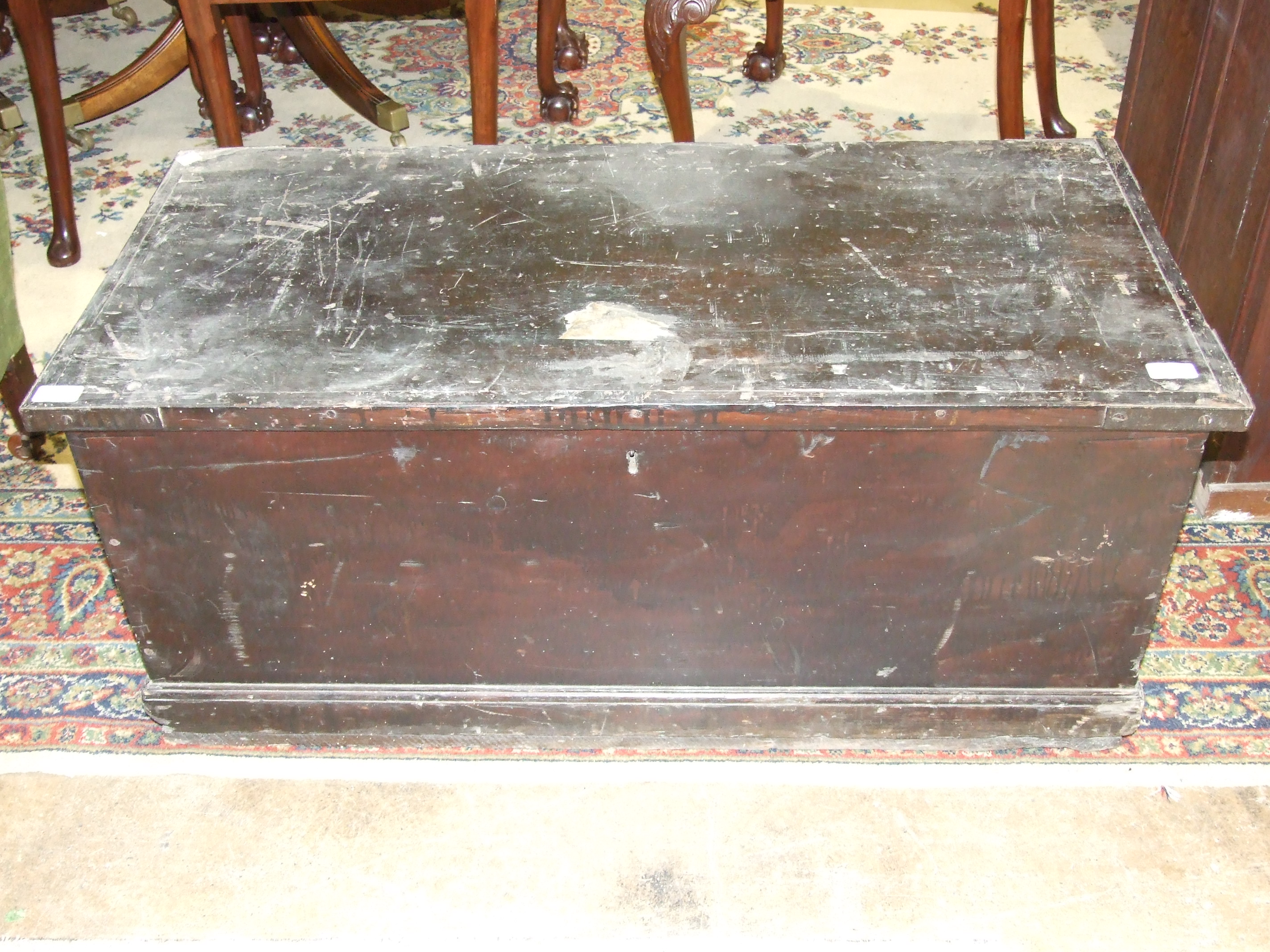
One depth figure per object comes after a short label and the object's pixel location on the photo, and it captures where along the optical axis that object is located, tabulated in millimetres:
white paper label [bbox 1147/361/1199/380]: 1270
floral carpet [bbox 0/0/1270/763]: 1602
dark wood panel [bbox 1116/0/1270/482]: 1658
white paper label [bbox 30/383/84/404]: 1271
